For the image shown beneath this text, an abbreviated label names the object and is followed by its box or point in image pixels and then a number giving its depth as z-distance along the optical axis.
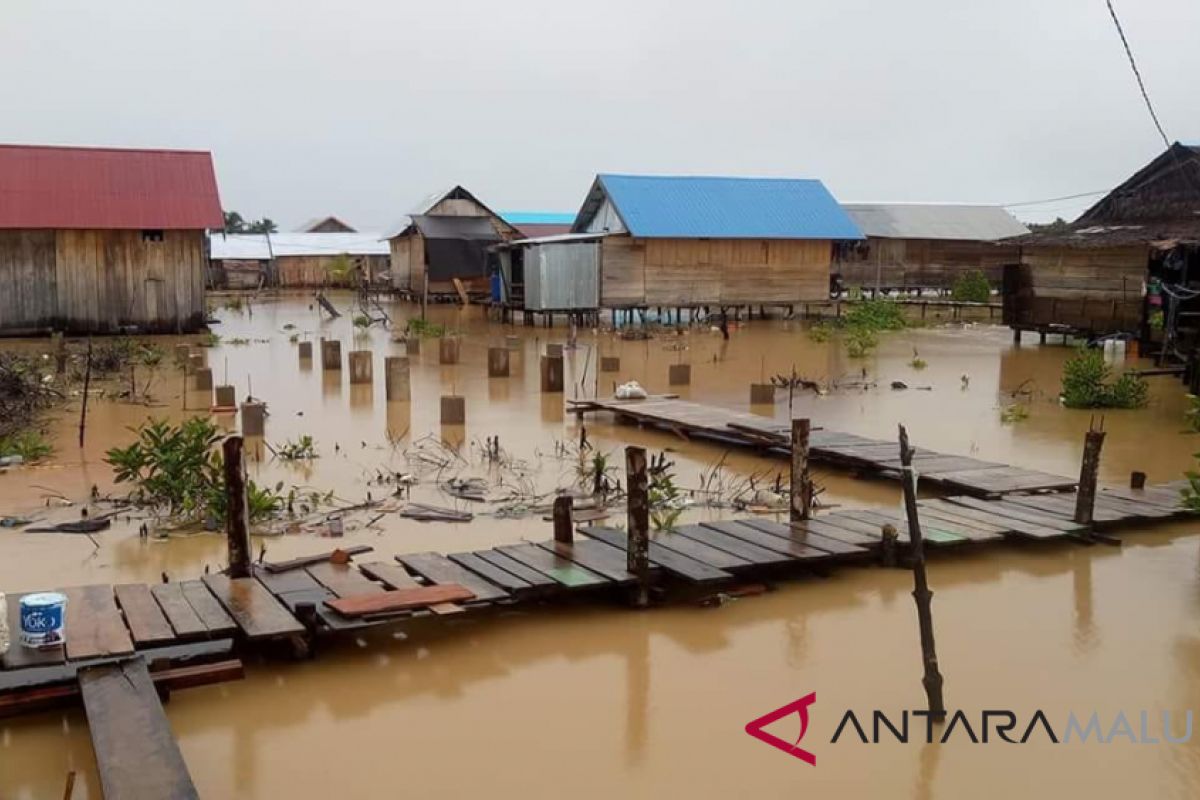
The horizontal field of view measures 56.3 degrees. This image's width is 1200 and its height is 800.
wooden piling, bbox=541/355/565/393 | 18.12
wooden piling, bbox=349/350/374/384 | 18.27
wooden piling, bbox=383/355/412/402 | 16.90
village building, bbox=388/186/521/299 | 40.47
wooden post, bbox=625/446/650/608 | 7.51
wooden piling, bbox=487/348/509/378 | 20.22
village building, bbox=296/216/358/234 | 70.12
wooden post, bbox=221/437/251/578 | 7.33
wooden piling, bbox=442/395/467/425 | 14.91
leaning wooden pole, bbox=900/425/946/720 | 5.69
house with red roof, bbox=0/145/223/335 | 25.36
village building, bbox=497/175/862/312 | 31.75
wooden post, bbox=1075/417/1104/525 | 8.84
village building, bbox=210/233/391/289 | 50.97
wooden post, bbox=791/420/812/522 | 8.81
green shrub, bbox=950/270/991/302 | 39.44
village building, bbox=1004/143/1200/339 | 21.72
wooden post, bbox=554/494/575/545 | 8.22
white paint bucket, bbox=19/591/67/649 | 6.06
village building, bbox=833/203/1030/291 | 44.44
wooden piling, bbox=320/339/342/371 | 20.12
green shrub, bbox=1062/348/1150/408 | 16.62
